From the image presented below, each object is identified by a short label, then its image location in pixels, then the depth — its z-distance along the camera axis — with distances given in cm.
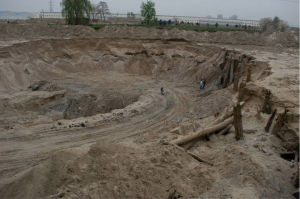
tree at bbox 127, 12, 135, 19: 8015
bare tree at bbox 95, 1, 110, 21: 6832
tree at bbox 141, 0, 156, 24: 5241
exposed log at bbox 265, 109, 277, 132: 956
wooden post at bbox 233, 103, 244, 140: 931
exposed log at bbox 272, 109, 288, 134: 898
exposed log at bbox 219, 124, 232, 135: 1023
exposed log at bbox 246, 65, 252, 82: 1583
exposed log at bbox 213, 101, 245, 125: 1096
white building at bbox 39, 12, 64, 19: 8644
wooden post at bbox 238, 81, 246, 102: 1369
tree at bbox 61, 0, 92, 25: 3869
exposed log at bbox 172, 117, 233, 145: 955
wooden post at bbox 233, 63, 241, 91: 1691
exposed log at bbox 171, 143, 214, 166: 838
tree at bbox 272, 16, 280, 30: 5797
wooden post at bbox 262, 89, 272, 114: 1117
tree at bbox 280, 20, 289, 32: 5782
